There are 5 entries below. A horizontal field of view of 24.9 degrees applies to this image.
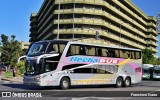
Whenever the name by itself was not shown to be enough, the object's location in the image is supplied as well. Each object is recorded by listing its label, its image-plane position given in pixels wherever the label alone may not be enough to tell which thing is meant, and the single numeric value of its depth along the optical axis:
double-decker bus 25.15
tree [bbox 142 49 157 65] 107.51
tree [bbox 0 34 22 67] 94.75
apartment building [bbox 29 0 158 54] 80.00
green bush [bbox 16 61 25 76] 56.53
